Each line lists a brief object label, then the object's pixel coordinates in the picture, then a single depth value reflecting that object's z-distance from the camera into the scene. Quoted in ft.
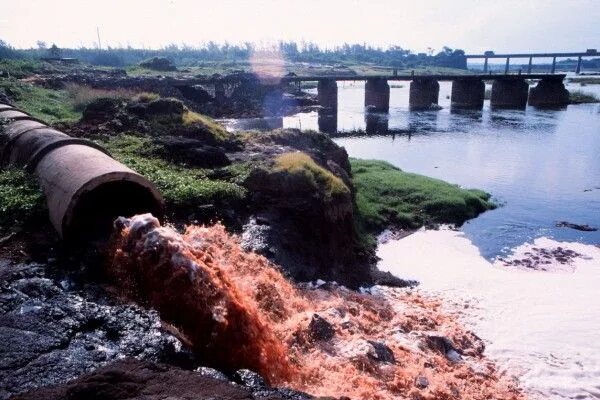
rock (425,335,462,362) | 37.27
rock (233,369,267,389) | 20.76
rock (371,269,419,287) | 51.21
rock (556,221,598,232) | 70.85
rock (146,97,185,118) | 72.33
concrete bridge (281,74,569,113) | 238.48
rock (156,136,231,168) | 55.06
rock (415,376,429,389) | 31.73
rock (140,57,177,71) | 302.86
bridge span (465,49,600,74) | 474.08
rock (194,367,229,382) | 20.57
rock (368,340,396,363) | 32.83
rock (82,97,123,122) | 71.03
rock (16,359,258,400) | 17.61
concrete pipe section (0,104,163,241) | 31.45
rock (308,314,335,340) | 33.81
